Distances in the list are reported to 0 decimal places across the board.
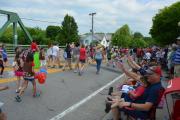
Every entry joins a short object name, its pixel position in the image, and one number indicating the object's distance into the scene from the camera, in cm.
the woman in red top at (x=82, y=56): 768
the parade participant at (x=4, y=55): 809
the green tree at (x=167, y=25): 2419
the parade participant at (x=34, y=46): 764
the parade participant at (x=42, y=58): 797
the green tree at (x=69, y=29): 3707
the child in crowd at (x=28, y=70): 424
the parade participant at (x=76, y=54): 788
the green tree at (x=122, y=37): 4794
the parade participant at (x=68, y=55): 822
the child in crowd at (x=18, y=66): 459
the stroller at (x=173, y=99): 183
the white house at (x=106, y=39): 5097
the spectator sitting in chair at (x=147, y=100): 208
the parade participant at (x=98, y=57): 785
